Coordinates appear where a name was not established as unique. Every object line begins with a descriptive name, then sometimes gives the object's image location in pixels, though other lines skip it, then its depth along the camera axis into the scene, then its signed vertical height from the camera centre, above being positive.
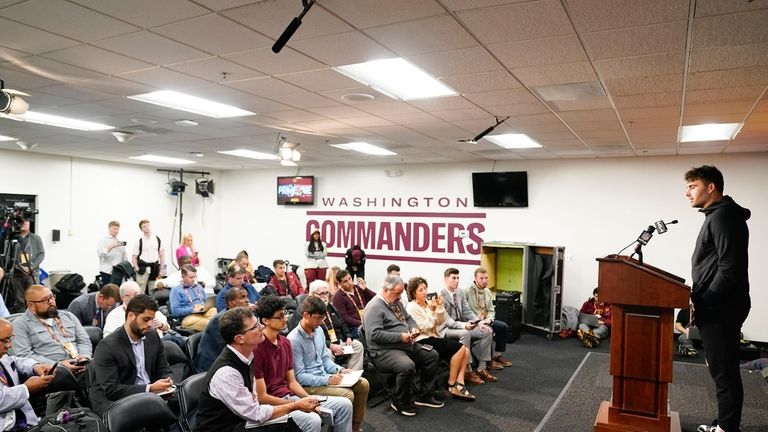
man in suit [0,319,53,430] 2.89 -1.11
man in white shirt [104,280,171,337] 4.82 -1.05
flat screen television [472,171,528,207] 9.62 +0.40
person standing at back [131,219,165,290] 9.80 -1.06
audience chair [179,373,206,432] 3.12 -1.18
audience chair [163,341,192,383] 4.14 -1.20
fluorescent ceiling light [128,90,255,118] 5.03 +1.02
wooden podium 3.10 -0.77
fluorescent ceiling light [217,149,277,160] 9.22 +0.93
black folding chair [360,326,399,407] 4.82 -1.71
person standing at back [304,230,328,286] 11.24 -1.14
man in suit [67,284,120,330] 5.08 -1.04
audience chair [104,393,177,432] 2.74 -1.13
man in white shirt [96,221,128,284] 9.11 -0.90
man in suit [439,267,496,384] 5.79 -1.34
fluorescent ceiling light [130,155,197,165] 10.29 +0.88
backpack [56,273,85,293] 8.20 -1.31
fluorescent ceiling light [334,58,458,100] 3.96 +1.06
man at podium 2.95 -0.41
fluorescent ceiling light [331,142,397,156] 8.20 +0.97
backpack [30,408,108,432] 2.66 -1.15
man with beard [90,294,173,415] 3.26 -1.04
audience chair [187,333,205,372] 4.07 -1.12
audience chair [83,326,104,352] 4.67 -1.18
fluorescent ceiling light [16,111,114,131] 6.16 +0.98
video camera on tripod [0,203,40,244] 6.61 -0.26
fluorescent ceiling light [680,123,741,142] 5.91 +1.00
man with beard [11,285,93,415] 3.88 -1.04
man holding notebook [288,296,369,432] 3.79 -1.21
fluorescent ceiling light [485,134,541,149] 7.07 +0.99
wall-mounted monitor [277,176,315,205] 11.88 +0.36
